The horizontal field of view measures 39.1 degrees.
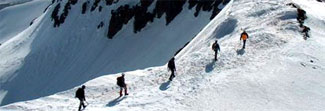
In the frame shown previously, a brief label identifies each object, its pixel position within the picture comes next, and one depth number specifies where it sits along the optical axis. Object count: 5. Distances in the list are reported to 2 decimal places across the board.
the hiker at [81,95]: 24.72
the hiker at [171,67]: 27.97
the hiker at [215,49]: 29.22
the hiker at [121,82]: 26.33
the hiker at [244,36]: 30.20
